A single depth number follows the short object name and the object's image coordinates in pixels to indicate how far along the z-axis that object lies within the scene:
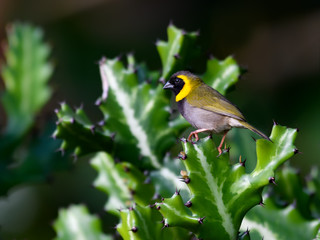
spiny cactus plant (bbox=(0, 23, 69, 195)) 5.65
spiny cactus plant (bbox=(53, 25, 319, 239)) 4.70
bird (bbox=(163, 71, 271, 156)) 4.71
